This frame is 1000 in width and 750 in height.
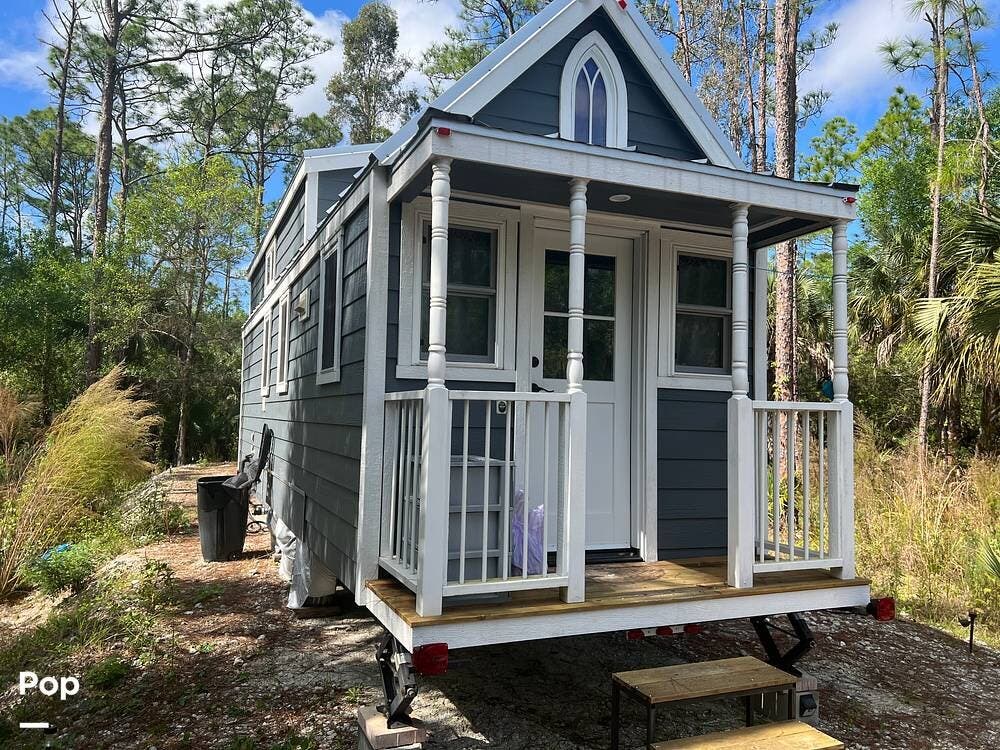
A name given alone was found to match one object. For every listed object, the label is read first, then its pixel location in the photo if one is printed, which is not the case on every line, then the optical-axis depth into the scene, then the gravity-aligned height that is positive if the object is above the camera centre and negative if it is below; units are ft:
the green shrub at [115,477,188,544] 26.32 -4.86
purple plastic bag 11.48 -2.37
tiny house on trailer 10.55 +0.79
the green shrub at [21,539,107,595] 19.22 -5.02
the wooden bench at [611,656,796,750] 10.29 -4.42
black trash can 23.39 -4.21
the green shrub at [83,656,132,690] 13.61 -5.62
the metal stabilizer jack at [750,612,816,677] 12.95 -4.56
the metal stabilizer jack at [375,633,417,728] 9.75 -4.15
